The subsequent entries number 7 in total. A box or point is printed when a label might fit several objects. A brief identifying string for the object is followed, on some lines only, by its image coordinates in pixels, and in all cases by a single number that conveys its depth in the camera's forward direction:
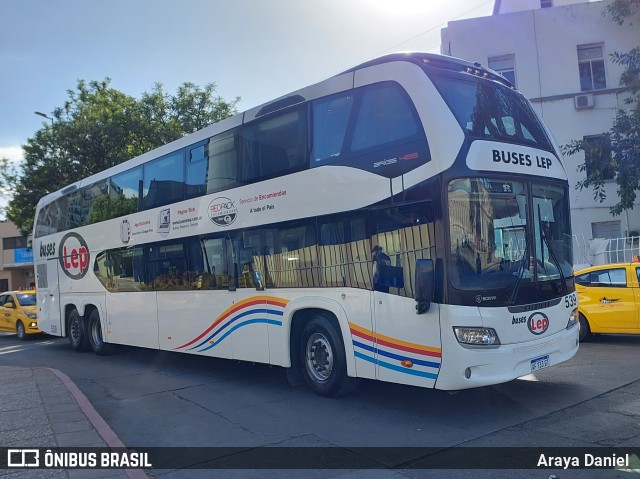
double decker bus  6.18
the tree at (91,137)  21.88
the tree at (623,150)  14.02
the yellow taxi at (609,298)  10.77
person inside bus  6.80
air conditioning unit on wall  19.30
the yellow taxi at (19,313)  18.72
